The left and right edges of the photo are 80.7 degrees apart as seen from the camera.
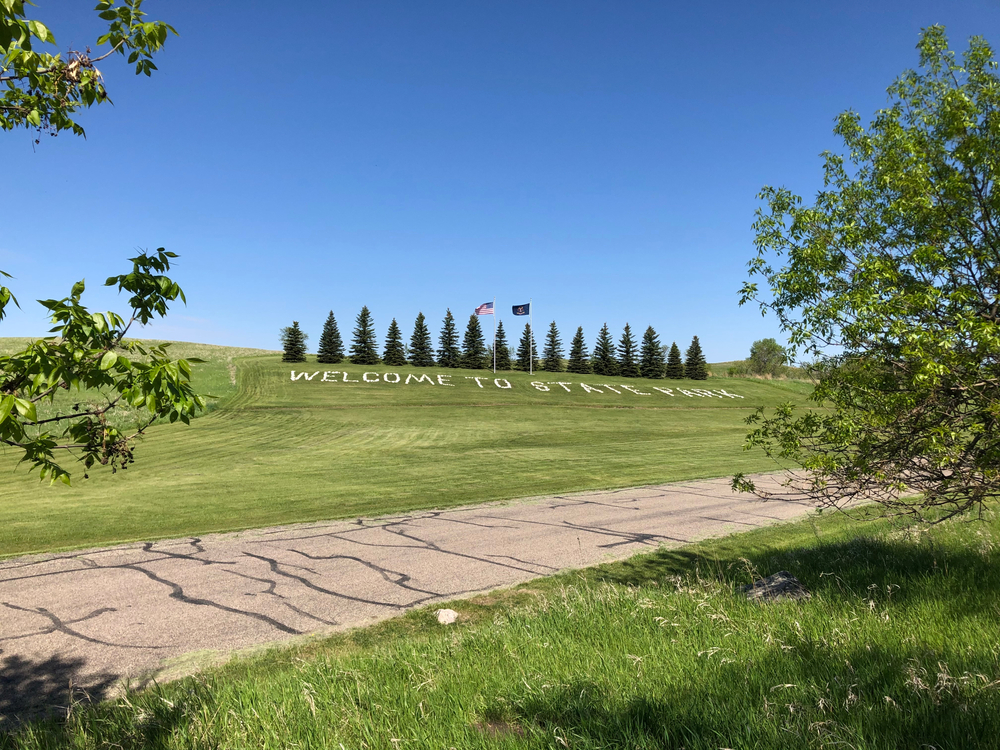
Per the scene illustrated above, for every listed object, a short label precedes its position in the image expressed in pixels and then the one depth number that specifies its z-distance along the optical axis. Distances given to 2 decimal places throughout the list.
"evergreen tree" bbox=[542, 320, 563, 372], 90.31
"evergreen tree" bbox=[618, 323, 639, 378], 90.06
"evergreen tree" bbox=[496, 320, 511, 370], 91.69
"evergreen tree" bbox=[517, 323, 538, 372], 90.62
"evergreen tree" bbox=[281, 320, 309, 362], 77.62
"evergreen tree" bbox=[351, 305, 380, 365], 82.75
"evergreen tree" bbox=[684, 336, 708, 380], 89.56
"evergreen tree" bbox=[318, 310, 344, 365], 82.56
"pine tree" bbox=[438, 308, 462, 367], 88.06
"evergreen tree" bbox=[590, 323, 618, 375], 89.44
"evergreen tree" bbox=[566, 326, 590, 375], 90.54
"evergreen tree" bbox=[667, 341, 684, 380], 92.44
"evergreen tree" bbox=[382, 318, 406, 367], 83.00
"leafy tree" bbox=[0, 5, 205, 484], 3.54
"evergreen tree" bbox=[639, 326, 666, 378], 89.81
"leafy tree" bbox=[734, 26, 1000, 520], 6.11
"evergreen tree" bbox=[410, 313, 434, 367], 84.44
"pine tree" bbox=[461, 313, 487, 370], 87.31
